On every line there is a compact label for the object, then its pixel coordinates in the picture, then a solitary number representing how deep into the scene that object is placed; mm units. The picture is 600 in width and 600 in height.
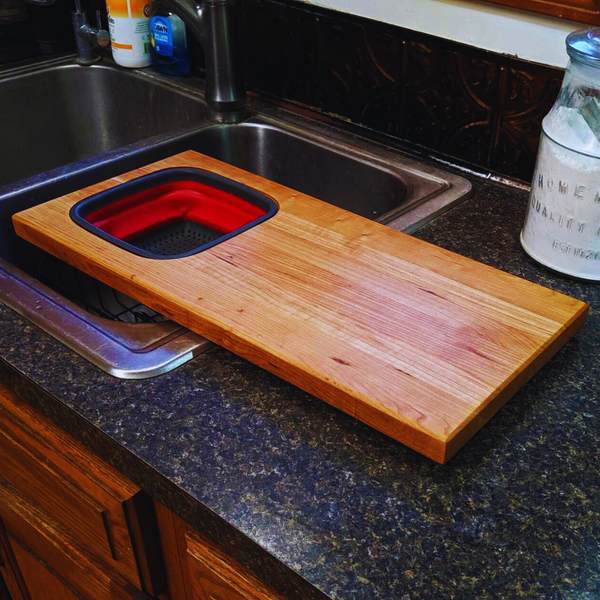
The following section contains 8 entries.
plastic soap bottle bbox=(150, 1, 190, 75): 1303
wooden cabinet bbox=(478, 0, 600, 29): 880
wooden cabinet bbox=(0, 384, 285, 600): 671
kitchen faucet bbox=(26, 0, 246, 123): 1120
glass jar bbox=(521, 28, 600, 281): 740
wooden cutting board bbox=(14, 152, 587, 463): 620
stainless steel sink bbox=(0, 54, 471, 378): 761
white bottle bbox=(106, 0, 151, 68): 1285
